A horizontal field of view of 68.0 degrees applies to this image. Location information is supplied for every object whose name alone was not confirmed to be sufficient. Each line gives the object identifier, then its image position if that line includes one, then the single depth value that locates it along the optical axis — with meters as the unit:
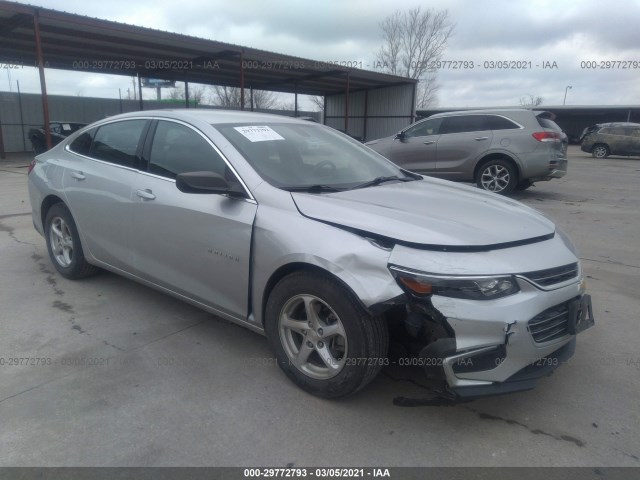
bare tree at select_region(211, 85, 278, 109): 46.25
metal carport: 12.34
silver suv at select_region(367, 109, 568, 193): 9.05
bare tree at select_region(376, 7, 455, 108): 38.91
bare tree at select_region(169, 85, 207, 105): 45.16
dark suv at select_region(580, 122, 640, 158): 22.27
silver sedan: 2.28
